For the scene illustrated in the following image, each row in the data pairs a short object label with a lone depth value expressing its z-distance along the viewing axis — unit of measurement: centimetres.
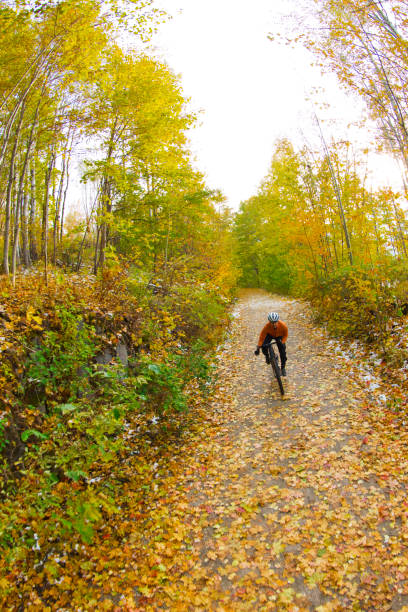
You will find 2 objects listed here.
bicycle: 711
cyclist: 738
